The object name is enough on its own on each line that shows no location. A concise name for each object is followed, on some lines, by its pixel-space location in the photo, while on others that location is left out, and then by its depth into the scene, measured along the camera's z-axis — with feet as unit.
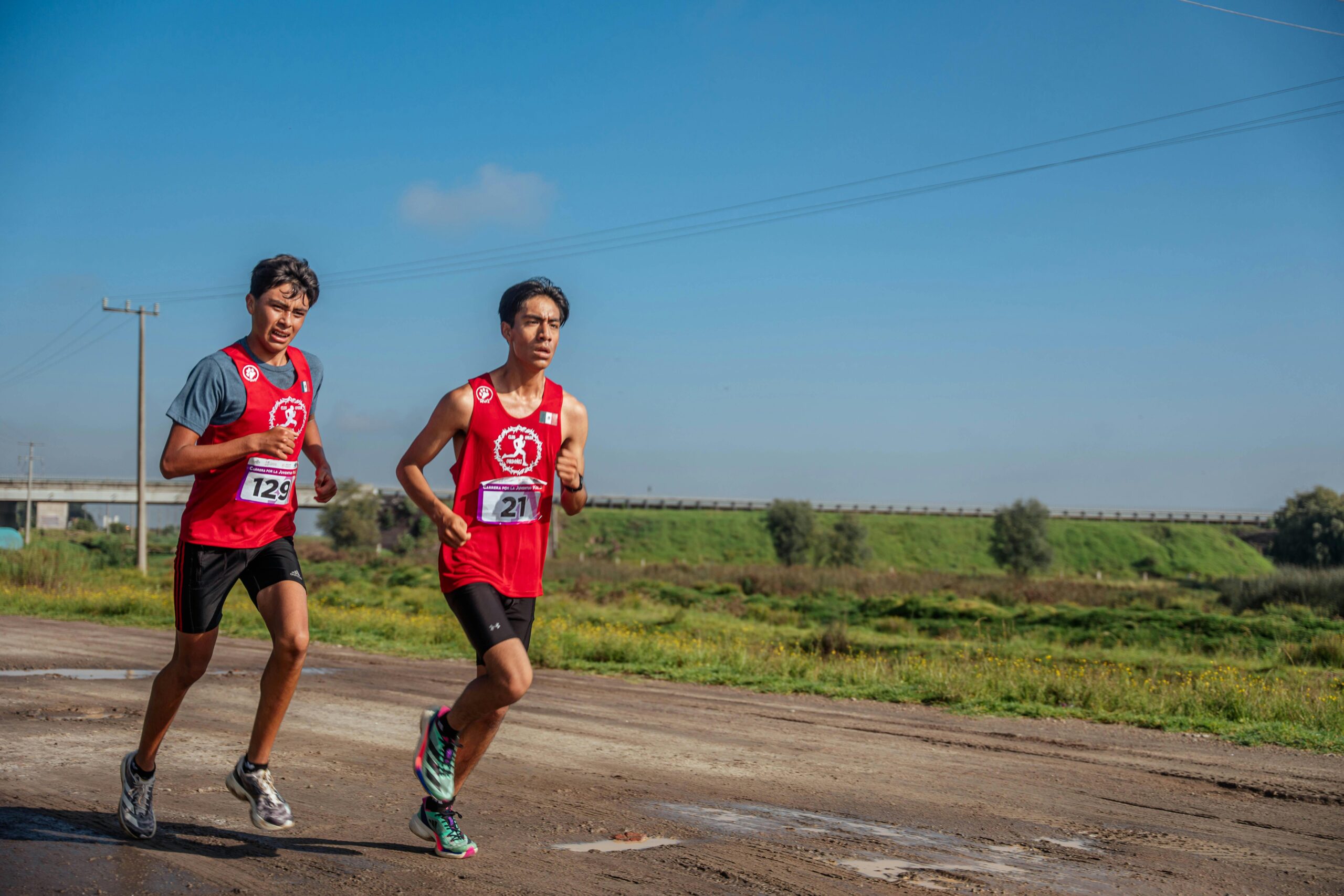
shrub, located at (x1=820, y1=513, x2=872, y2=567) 261.65
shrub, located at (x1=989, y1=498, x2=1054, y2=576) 247.50
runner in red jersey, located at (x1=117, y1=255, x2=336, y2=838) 14.44
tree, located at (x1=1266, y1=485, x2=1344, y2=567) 212.64
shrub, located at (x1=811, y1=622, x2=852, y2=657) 70.79
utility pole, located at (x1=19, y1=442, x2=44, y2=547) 236.43
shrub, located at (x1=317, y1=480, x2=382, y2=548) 257.34
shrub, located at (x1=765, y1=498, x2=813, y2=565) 273.95
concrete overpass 265.75
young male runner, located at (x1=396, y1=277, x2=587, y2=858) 13.92
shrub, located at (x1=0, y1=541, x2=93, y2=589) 95.50
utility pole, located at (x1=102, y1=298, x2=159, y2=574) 129.18
